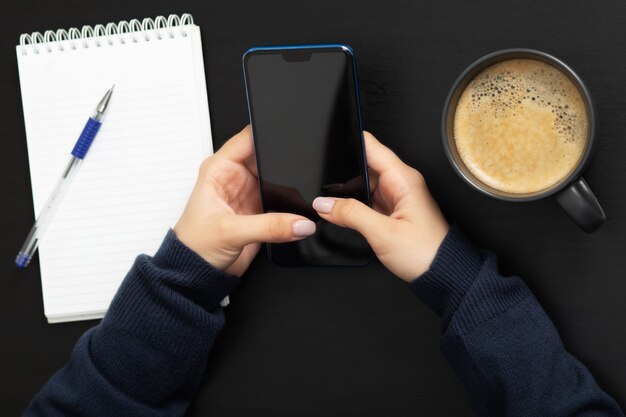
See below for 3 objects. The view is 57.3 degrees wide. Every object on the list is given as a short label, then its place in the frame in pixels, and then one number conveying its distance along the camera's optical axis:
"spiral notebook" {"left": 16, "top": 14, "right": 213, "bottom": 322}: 0.81
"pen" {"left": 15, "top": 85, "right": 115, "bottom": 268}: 0.82
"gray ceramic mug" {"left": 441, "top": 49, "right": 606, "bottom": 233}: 0.61
